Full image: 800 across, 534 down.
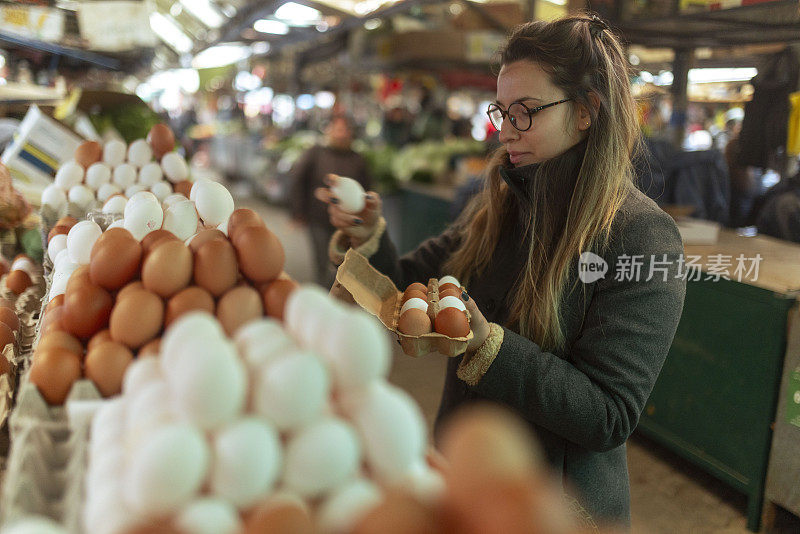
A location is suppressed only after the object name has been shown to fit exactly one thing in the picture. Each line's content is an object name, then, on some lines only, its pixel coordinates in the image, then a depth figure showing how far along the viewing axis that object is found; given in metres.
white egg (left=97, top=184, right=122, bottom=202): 1.97
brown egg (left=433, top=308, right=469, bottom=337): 1.40
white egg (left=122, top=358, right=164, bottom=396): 0.77
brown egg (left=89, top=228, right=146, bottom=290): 1.05
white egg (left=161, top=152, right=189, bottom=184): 2.10
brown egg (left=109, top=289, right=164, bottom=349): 0.96
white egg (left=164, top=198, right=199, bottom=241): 1.25
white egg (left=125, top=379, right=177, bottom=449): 0.69
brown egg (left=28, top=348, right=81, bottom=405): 0.97
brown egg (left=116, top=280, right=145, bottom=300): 1.00
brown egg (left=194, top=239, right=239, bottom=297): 0.97
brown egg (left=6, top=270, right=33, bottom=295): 1.97
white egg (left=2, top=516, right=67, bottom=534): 0.66
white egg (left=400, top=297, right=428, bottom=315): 1.53
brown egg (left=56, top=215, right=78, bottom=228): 1.72
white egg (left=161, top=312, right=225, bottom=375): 0.70
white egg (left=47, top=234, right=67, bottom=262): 1.58
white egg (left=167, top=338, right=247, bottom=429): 0.65
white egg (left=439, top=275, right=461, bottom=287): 1.67
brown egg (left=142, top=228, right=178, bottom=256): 1.07
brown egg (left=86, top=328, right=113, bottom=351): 1.00
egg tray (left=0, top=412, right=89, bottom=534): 0.78
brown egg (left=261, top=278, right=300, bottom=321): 0.93
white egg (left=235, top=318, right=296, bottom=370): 0.70
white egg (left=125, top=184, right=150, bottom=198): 1.95
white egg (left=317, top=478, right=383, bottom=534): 0.64
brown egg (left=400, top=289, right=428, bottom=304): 1.60
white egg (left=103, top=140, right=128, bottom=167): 2.12
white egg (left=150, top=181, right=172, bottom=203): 1.93
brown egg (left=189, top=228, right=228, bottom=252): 1.02
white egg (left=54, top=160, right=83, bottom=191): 2.06
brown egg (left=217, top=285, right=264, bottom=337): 0.90
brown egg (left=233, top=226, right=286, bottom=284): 0.98
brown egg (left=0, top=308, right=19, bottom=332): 1.58
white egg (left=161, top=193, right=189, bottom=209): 1.41
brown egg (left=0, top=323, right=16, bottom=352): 1.49
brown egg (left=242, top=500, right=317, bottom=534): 0.60
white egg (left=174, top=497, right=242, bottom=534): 0.62
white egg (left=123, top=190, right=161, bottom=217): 1.25
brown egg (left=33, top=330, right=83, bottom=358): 1.02
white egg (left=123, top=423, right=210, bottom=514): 0.63
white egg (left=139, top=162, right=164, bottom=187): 2.06
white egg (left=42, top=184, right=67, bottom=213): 2.00
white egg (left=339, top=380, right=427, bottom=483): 0.69
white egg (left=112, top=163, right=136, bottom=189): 2.04
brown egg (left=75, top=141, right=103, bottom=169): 2.12
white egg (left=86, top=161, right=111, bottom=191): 2.05
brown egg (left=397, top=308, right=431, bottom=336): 1.47
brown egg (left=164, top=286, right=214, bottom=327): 0.94
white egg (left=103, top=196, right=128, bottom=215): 1.67
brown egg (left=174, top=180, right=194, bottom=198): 2.03
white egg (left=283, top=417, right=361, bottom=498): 0.65
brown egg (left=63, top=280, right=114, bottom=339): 1.05
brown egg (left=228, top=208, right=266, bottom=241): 1.03
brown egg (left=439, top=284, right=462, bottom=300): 1.55
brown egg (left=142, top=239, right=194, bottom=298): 0.97
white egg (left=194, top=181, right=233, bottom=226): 1.24
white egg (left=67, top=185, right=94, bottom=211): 1.98
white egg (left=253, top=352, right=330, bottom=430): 0.65
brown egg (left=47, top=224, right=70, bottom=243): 1.68
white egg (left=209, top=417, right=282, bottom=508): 0.63
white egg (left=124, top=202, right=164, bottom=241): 1.18
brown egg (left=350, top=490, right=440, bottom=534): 0.58
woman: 1.44
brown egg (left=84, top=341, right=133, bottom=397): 0.95
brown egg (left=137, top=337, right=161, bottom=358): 0.88
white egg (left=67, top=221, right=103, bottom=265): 1.30
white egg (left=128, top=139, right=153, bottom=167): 2.12
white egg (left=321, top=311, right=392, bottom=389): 0.69
